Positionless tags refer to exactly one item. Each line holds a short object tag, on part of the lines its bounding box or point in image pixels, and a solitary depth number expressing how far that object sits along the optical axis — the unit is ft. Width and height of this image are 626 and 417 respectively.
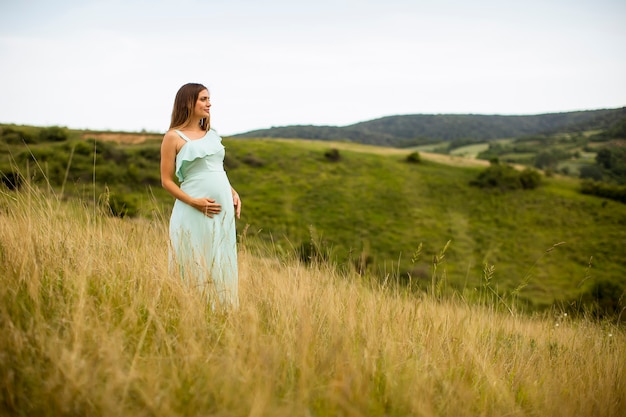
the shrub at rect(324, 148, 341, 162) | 215.20
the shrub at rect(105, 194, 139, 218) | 97.10
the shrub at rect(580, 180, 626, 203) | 185.78
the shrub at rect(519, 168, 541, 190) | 193.98
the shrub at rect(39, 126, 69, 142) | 166.09
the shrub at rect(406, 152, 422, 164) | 221.66
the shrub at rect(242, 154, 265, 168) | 199.62
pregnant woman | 10.68
